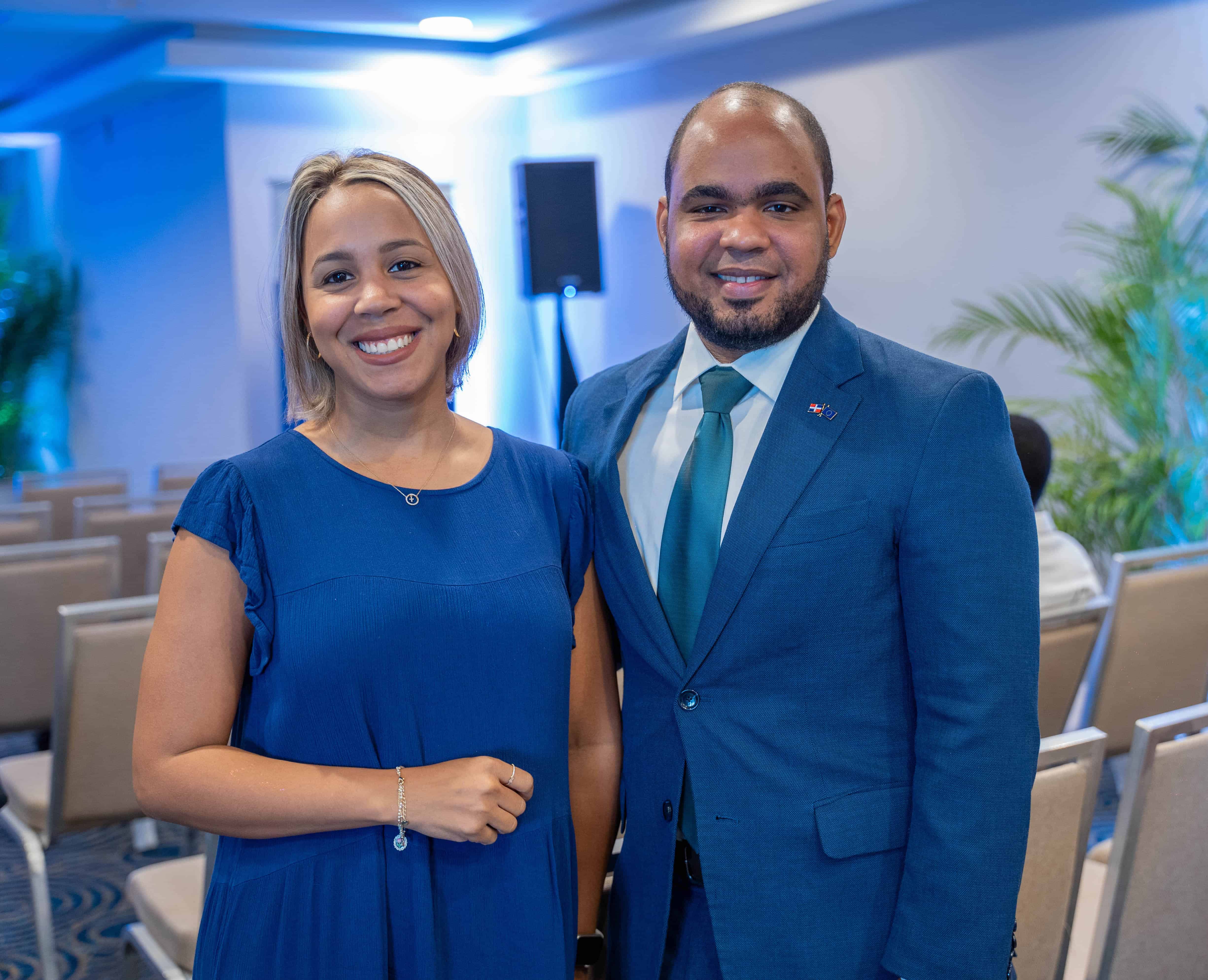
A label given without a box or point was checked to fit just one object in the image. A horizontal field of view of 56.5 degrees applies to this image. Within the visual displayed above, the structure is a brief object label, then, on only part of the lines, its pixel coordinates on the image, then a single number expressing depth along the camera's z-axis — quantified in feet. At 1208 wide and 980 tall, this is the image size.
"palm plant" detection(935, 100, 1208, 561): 15.56
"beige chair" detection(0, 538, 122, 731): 11.66
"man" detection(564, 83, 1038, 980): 4.54
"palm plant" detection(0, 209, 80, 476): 34.09
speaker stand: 28.30
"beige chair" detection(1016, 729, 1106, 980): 5.86
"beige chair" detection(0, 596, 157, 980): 8.91
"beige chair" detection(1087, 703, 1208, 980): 5.90
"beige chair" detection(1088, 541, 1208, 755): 9.99
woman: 4.63
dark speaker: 27.55
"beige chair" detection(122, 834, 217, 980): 7.25
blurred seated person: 9.13
